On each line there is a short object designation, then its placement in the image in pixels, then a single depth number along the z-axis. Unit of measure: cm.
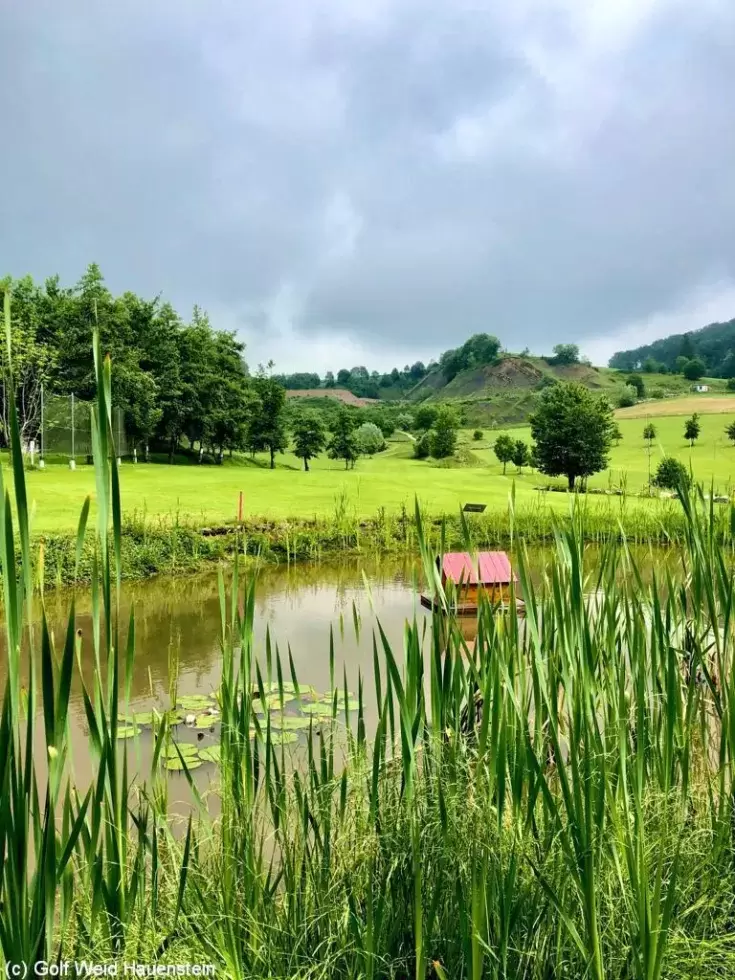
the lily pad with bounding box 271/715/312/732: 551
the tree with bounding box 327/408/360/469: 4800
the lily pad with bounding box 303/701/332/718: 575
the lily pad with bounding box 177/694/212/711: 604
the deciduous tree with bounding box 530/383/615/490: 3322
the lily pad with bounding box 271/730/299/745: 494
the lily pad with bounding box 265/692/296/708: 628
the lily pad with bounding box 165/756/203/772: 484
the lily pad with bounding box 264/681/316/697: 643
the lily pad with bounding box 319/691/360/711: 543
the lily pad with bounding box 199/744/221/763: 487
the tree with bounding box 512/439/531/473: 4288
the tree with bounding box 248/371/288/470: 4516
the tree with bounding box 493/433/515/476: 4442
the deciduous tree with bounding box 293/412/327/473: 4484
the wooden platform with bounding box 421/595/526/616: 612
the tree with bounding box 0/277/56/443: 2509
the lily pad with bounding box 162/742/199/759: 498
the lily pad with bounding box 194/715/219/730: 555
